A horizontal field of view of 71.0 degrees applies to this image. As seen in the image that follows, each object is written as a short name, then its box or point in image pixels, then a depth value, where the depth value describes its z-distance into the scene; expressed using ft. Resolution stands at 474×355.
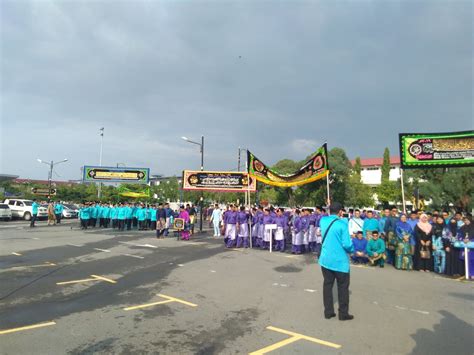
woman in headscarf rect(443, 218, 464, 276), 30.07
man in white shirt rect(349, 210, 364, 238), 40.44
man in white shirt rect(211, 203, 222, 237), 64.08
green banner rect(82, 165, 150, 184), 104.63
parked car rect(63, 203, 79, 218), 114.52
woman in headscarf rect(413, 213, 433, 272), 31.96
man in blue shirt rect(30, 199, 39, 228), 72.84
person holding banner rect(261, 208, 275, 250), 45.65
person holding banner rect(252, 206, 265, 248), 47.01
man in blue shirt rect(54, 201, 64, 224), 85.71
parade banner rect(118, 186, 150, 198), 123.41
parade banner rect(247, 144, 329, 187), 43.93
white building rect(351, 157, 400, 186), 242.25
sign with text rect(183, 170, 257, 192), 65.10
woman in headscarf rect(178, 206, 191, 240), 54.34
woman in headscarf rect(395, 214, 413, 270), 32.55
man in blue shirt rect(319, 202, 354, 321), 18.28
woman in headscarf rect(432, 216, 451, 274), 31.01
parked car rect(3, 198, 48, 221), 100.02
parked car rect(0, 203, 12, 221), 92.73
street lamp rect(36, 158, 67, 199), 145.15
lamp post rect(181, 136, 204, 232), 74.05
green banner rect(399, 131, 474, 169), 36.88
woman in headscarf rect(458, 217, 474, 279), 28.94
